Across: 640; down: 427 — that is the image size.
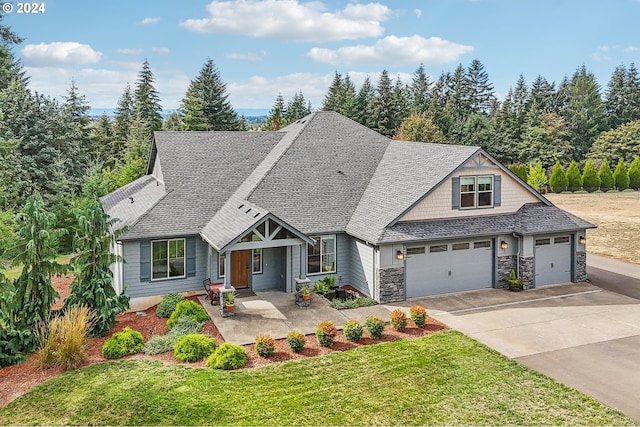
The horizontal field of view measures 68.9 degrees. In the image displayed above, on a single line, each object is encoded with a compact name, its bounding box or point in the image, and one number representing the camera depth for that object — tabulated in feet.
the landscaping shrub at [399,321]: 42.47
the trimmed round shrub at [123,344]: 37.45
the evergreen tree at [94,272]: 41.75
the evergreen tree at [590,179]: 162.30
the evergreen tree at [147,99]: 156.56
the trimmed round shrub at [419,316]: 43.09
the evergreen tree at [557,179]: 161.38
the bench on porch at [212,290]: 50.14
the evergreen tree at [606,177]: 163.53
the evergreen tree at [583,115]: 206.91
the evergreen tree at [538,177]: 157.17
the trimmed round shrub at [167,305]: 47.34
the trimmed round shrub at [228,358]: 34.99
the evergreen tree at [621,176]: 163.53
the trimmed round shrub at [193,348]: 36.65
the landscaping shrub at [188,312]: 44.29
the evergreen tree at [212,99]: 162.50
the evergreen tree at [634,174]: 164.45
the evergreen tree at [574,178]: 162.81
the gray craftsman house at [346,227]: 51.44
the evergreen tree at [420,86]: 233.60
